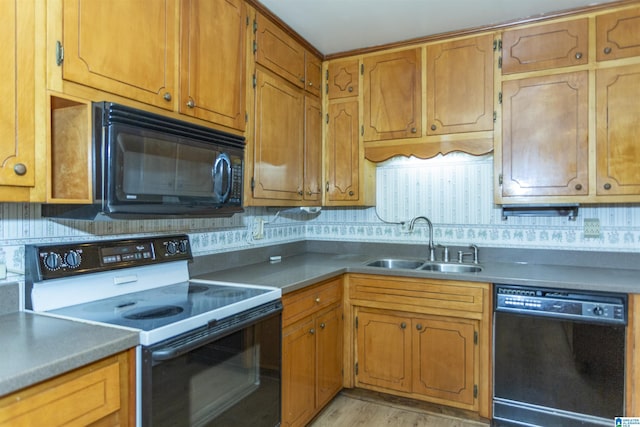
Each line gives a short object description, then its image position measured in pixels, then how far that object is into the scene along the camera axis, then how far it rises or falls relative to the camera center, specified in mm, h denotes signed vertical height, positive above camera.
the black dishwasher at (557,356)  1953 -732
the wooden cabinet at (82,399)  926 -477
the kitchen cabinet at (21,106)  1134 +303
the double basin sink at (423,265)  2656 -368
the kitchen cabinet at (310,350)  1989 -764
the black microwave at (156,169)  1328 +160
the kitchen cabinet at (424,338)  2258 -751
